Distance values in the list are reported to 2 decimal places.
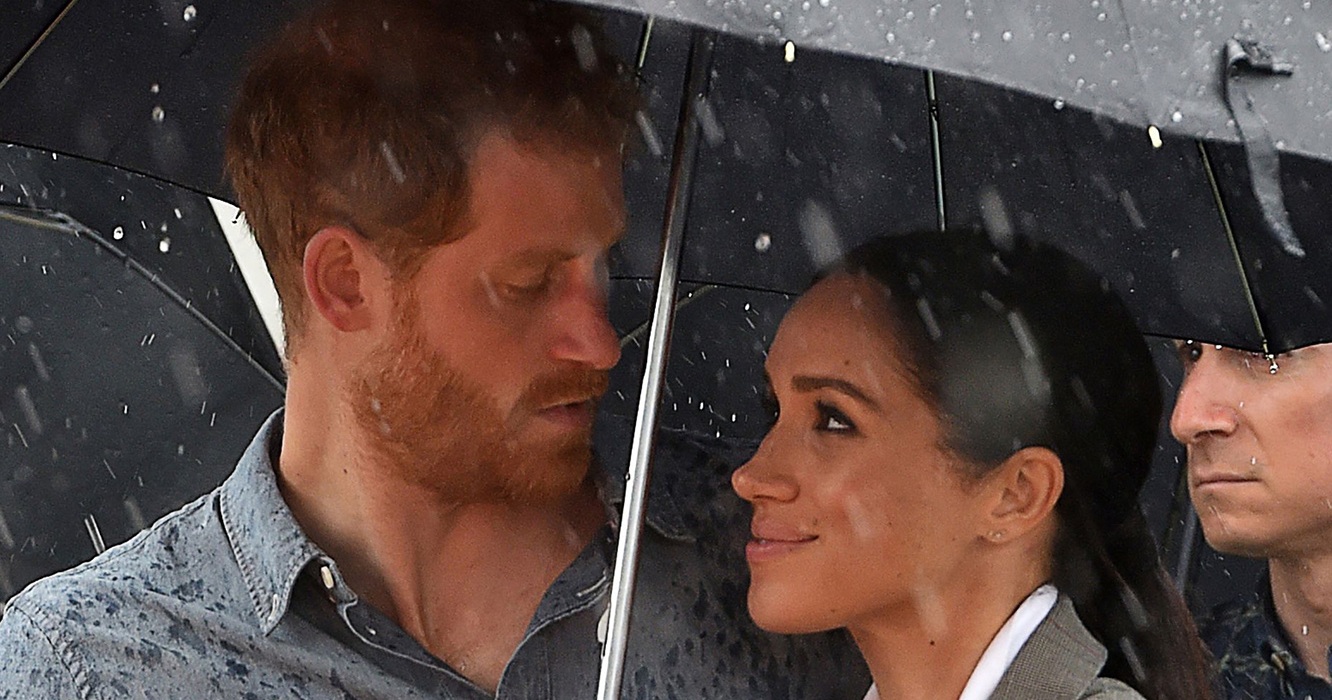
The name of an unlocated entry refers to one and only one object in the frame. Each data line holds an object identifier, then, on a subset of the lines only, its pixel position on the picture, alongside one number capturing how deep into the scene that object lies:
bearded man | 5.45
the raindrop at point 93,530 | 8.41
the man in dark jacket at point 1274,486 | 6.65
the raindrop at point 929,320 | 5.63
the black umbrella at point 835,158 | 6.09
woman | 5.43
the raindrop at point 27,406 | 8.22
